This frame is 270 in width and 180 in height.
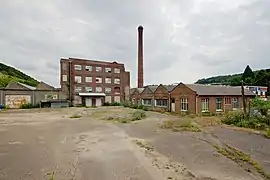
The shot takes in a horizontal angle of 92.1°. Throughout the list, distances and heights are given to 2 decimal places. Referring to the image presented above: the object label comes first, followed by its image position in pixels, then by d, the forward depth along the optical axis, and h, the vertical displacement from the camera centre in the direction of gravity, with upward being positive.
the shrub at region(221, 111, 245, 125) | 10.62 -2.10
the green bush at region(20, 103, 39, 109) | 23.65 -2.10
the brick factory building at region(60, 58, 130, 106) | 27.55 +2.90
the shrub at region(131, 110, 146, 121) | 12.86 -2.32
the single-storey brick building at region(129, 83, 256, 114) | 15.27 -0.62
